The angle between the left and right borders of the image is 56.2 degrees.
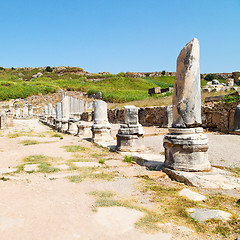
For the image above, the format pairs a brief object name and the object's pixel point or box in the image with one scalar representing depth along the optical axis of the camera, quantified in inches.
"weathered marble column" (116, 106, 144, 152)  262.7
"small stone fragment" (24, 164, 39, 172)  181.4
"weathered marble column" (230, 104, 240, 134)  384.6
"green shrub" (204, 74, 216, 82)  2530.3
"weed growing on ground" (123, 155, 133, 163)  212.8
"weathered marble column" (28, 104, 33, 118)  1436.1
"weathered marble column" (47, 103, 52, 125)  1170.7
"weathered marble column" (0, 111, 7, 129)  642.8
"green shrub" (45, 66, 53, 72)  3675.7
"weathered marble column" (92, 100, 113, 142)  345.4
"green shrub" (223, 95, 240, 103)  434.3
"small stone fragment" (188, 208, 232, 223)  95.9
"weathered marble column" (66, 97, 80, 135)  496.0
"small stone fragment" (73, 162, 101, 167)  199.0
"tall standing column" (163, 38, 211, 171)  161.3
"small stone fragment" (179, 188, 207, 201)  120.8
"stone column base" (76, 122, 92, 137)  427.2
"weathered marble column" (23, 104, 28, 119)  1405.1
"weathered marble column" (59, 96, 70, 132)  559.7
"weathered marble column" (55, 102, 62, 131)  602.0
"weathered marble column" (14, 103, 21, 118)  1352.2
